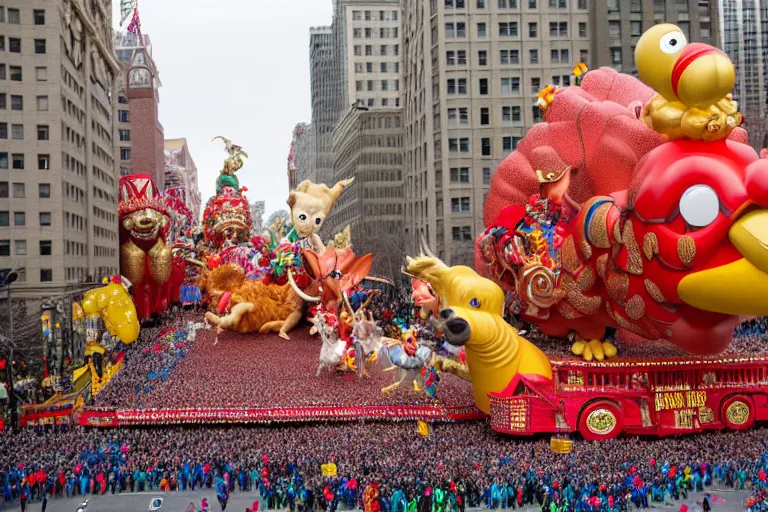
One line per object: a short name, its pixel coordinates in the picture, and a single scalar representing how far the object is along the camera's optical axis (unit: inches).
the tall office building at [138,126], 3225.9
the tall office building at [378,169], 2950.3
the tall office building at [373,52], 3609.7
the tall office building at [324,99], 4598.9
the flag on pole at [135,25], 2792.8
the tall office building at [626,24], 2057.1
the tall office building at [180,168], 4538.9
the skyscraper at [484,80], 2102.6
